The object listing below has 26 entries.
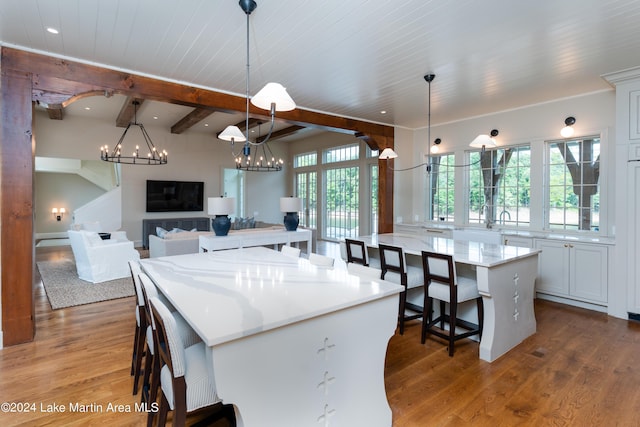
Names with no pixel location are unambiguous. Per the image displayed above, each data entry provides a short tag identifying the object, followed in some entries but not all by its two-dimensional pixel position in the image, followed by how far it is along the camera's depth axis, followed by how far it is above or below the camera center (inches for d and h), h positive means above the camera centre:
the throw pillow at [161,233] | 207.6 -14.5
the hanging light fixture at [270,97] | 85.4 +31.4
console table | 167.5 -16.2
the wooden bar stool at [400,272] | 120.9 -24.8
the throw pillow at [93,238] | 194.5 -17.2
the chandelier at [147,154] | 306.1 +60.4
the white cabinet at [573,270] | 148.7 -29.9
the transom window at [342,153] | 326.6 +63.3
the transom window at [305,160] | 383.7 +65.3
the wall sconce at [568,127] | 169.2 +45.7
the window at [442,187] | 232.2 +17.9
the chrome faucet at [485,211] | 210.1 -0.1
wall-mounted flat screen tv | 328.6 +16.8
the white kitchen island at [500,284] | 104.7 -26.0
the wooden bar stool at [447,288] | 106.5 -27.4
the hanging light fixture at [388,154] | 165.5 +30.7
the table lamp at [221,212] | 166.1 -0.4
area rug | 160.6 -44.4
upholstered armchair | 192.2 -28.7
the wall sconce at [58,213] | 390.0 -2.0
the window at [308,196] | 384.8 +18.9
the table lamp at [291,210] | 196.4 +0.7
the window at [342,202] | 329.1 +9.6
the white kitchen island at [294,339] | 51.1 -23.5
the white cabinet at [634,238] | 136.5 -12.1
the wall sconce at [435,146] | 233.3 +49.2
